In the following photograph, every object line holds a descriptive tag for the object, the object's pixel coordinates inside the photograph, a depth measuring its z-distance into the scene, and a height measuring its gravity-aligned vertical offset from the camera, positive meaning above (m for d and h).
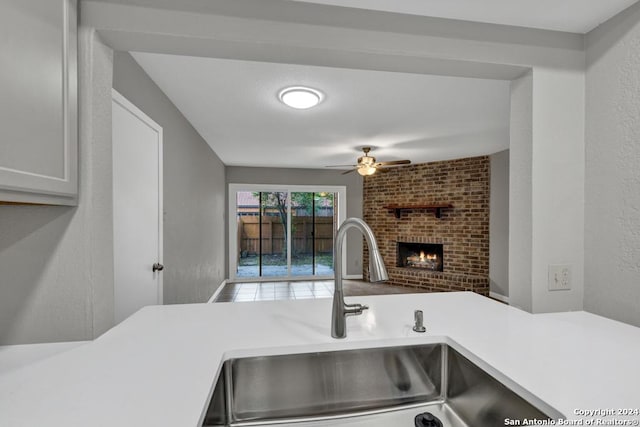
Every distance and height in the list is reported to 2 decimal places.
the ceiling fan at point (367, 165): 4.12 +0.69
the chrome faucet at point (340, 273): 0.92 -0.20
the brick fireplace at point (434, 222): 4.98 -0.19
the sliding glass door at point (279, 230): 5.96 -0.39
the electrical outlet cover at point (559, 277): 1.26 -0.30
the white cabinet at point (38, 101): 0.67 +0.30
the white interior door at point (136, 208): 1.66 +0.03
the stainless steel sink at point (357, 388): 0.86 -0.57
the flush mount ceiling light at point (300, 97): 2.35 +1.01
